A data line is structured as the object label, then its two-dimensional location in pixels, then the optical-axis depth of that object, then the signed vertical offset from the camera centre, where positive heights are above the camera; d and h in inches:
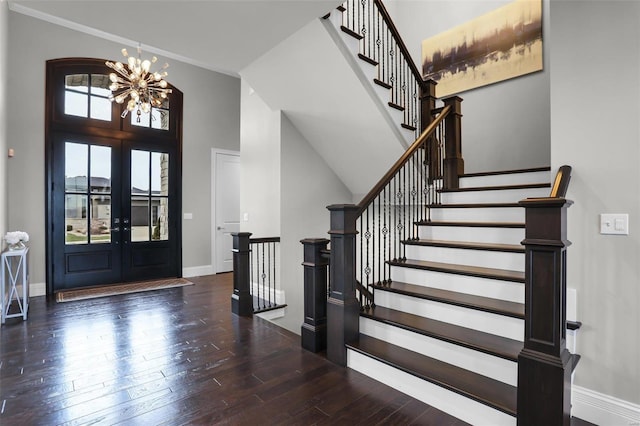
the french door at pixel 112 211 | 206.4 -0.5
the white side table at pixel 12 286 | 143.4 -33.3
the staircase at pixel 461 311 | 80.8 -29.5
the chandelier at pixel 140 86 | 165.2 +62.2
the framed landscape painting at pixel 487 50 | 171.2 +89.8
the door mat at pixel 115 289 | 188.7 -47.4
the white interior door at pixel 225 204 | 267.4 +5.0
